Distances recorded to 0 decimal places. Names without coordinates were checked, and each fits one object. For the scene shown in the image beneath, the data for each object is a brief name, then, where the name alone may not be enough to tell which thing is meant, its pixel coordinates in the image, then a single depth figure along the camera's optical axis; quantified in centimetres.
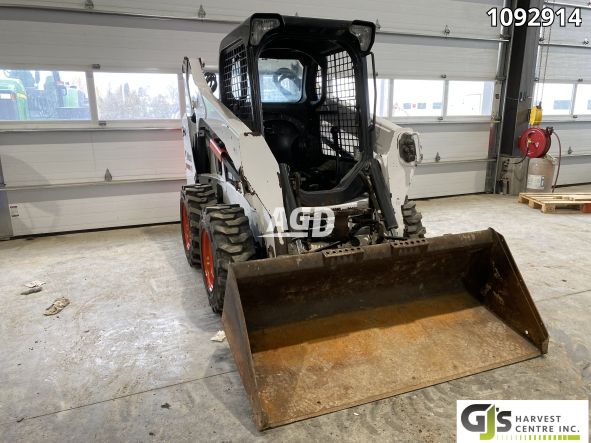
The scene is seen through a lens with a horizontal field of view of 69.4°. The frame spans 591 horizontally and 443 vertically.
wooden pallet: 702
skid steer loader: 246
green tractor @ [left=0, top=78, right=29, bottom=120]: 549
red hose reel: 780
